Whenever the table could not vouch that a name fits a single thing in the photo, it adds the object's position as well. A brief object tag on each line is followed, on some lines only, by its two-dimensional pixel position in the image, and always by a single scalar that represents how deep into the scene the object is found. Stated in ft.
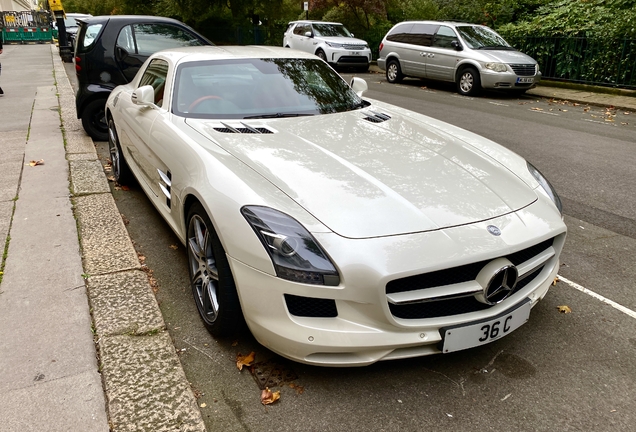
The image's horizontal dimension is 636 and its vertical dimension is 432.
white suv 59.88
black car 25.40
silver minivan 41.37
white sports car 7.65
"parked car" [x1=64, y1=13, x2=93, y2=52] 85.56
